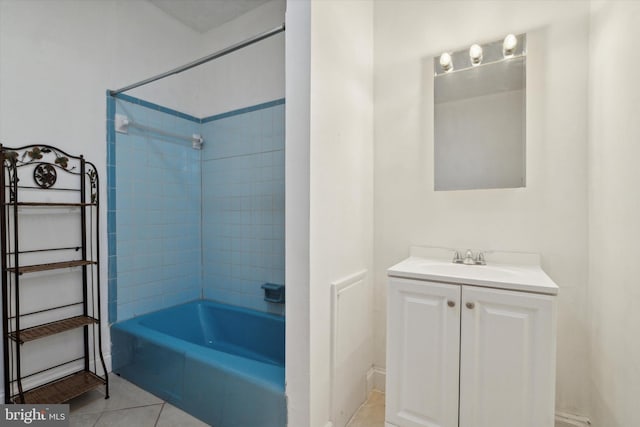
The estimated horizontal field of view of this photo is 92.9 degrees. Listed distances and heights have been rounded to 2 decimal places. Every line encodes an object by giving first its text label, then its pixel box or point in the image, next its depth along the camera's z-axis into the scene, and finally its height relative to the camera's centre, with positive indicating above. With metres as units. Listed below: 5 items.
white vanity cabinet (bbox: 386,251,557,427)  1.17 -0.59
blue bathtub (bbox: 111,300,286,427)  1.50 -0.93
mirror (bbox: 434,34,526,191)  1.63 +0.53
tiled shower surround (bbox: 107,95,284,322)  2.28 +0.01
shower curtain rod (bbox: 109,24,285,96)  1.65 +0.94
